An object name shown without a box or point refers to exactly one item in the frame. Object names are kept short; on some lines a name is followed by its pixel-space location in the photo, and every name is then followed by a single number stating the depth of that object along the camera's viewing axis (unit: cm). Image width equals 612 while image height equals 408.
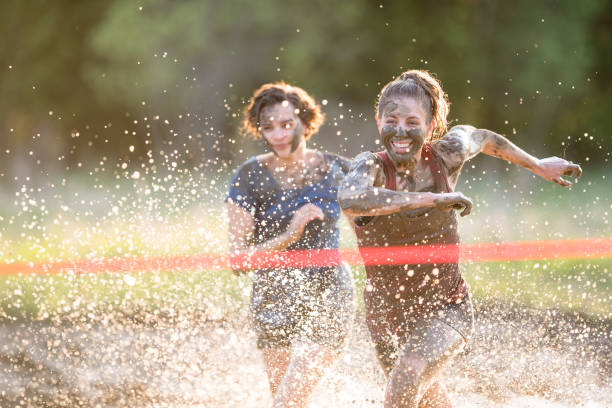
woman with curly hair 796
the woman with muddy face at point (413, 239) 662
